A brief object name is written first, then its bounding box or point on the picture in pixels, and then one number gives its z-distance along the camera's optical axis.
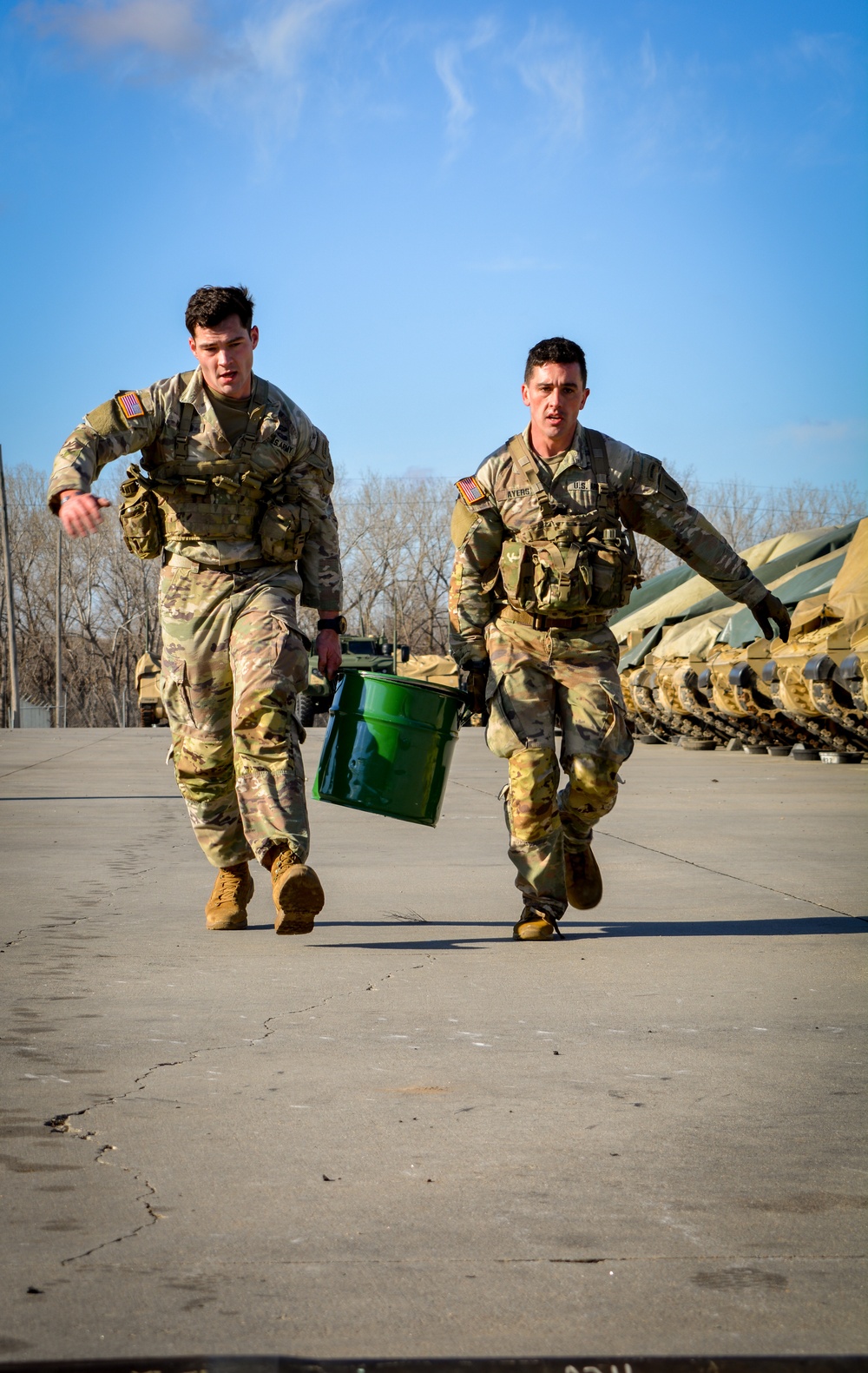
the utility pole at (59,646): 56.31
